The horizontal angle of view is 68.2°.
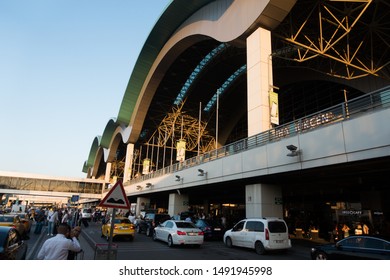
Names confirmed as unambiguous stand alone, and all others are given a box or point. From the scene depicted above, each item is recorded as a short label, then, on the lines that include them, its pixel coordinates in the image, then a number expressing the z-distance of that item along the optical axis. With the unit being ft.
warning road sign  24.75
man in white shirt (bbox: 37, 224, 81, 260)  19.51
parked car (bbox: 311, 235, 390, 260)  30.81
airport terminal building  47.44
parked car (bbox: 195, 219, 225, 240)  72.02
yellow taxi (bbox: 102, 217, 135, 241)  65.16
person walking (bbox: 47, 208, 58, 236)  64.54
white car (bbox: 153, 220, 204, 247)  53.83
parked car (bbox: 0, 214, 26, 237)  55.29
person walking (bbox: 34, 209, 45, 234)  74.54
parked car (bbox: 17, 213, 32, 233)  67.34
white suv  46.83
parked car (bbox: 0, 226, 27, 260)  24.49
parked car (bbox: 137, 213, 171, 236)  80.89
